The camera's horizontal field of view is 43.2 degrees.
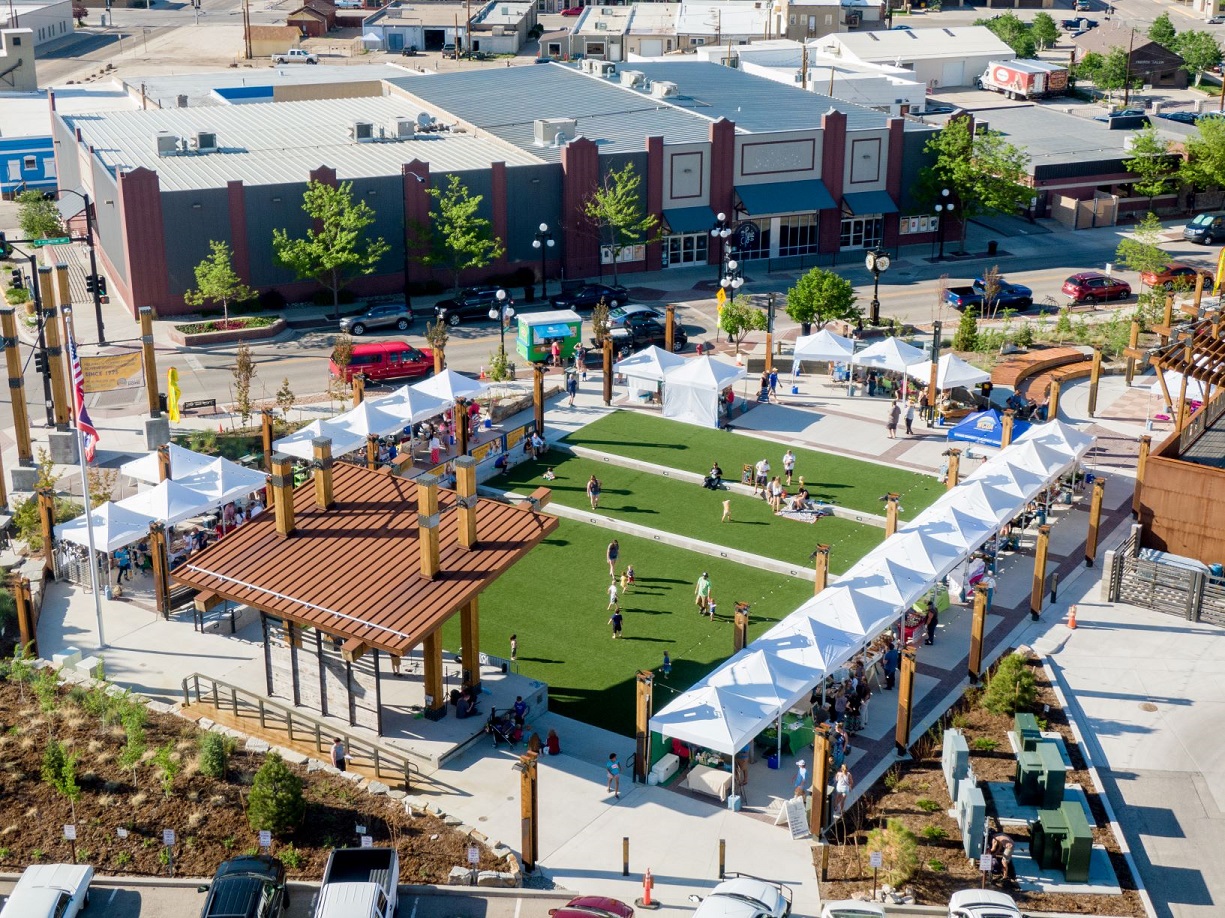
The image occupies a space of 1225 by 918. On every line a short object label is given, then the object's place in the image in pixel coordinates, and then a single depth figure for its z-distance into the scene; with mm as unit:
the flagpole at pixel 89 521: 42188
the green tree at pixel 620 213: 74375
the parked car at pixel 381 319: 69000
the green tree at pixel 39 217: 79312
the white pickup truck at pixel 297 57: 134625
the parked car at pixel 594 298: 71625
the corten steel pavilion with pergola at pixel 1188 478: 45250
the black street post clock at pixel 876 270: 65944
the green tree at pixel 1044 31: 135375
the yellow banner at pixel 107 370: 52562
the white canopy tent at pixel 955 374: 58406
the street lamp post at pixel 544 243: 72250
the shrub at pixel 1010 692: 38500
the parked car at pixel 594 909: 30734
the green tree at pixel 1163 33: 130250
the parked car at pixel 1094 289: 73000
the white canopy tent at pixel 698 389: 57969
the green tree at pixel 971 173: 79688
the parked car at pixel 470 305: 70000
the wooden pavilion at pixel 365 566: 36781
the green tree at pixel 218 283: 66688
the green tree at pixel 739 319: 65188
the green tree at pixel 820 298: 64562
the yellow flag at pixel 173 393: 55594
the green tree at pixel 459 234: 71125
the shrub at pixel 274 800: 33188
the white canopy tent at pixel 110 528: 44844
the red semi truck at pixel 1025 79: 112062
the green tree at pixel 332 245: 68562
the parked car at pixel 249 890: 30234
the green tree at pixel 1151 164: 85250
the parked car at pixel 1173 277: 72750
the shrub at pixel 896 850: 32250
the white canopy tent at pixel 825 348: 61188
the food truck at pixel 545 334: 64500
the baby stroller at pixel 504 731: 37969
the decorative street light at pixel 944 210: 79000
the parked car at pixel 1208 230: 82500
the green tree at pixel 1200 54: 122875
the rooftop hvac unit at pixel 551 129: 78812
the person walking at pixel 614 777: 36000
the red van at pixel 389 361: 62219
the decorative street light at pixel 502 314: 63938
